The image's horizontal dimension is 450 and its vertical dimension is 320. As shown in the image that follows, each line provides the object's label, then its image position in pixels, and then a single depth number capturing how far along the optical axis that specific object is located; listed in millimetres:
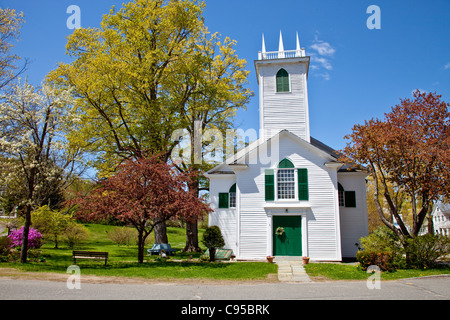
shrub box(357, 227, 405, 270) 14805
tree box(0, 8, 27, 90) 16056
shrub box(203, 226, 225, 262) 20422
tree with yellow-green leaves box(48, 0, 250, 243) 20453
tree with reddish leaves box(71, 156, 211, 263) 15359
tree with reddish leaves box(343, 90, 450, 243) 16219
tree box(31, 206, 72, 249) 21516
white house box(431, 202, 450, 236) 51438
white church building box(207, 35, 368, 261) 19547
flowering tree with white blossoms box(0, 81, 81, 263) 16297
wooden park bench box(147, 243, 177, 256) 21984
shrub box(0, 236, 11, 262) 17297
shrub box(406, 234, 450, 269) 15469
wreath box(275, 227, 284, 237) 19717
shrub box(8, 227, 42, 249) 20141
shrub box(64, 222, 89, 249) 25944
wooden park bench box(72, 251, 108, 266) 16134
